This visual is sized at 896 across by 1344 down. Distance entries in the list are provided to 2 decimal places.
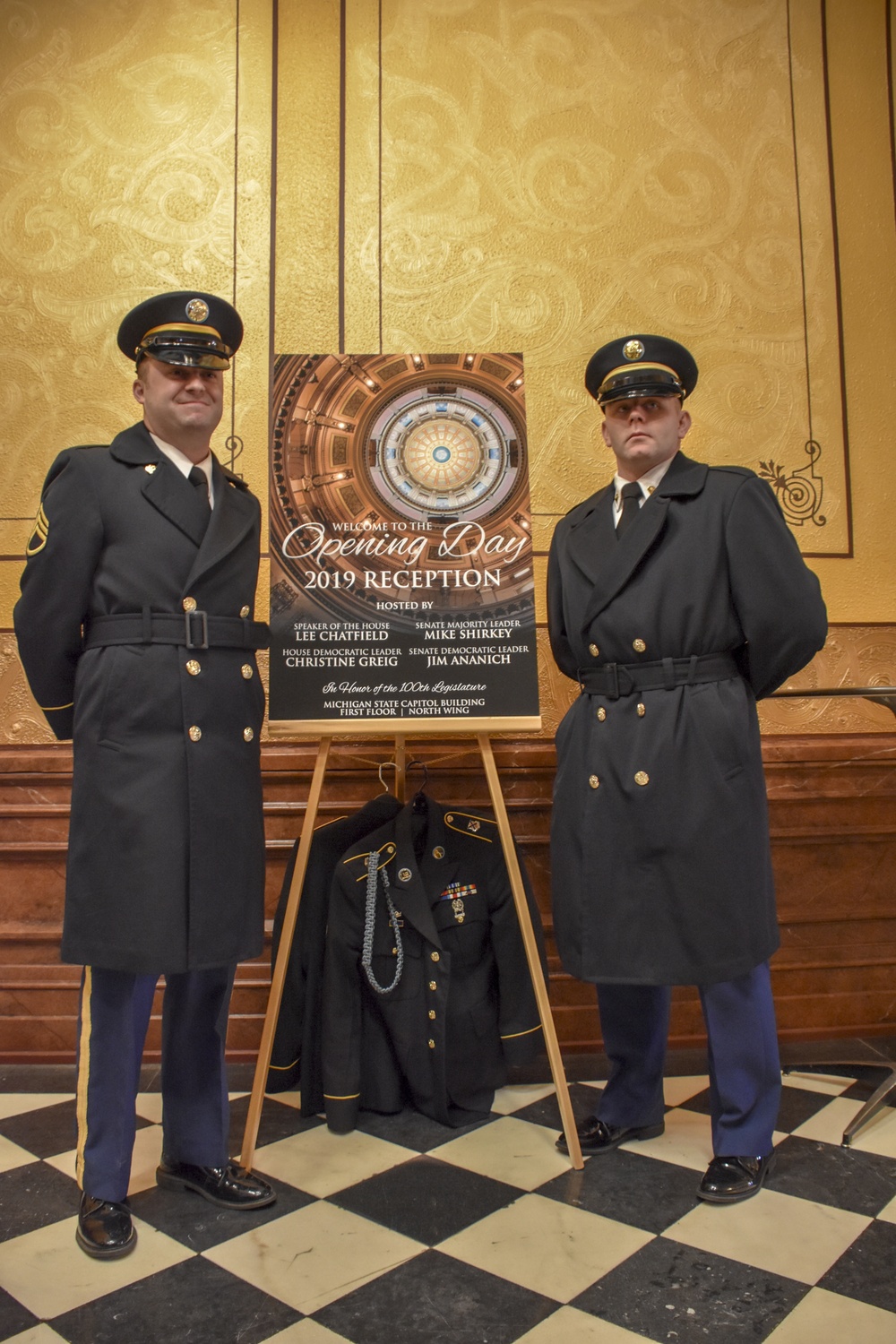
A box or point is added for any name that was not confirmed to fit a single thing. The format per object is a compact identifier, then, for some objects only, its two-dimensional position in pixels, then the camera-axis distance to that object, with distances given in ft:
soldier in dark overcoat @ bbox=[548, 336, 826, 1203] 6.53
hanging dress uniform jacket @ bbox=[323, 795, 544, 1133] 7.77
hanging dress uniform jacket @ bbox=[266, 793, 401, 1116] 8.01
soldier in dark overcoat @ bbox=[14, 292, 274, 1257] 6.02
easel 6.84
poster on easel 7.27
